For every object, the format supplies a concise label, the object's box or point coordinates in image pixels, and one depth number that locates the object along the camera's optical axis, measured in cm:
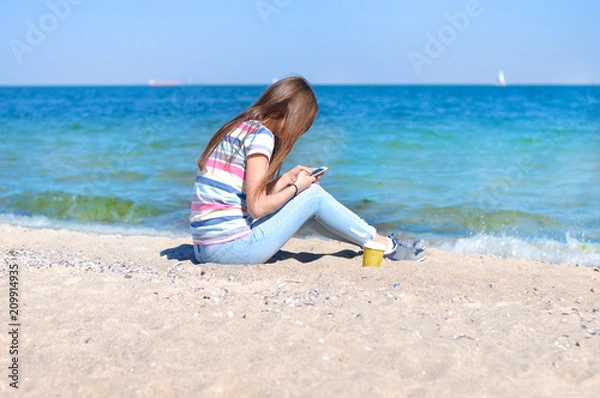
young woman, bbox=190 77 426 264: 418
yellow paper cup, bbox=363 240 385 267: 460
